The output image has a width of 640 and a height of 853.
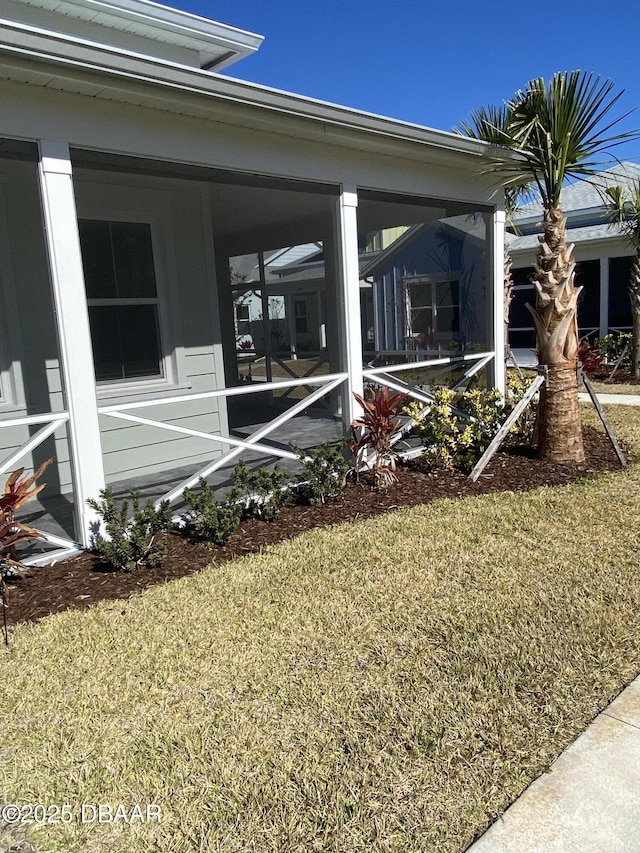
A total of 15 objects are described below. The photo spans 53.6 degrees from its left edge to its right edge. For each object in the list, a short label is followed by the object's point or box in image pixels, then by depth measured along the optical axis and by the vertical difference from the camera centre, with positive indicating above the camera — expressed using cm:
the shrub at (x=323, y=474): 559 -126
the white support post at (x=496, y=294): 761 +34
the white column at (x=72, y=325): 412 +14
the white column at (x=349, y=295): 585 +33
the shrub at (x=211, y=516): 475 -134
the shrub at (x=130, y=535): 430 -133
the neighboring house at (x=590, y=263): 1569 +139
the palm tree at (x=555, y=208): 584 +108
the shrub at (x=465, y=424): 654 -109
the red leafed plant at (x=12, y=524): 400 -109
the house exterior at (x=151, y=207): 414 +132
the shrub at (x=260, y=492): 516 -130
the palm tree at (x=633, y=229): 1200 +168
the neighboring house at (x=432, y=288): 842 +55
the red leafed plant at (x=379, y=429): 602 -95
